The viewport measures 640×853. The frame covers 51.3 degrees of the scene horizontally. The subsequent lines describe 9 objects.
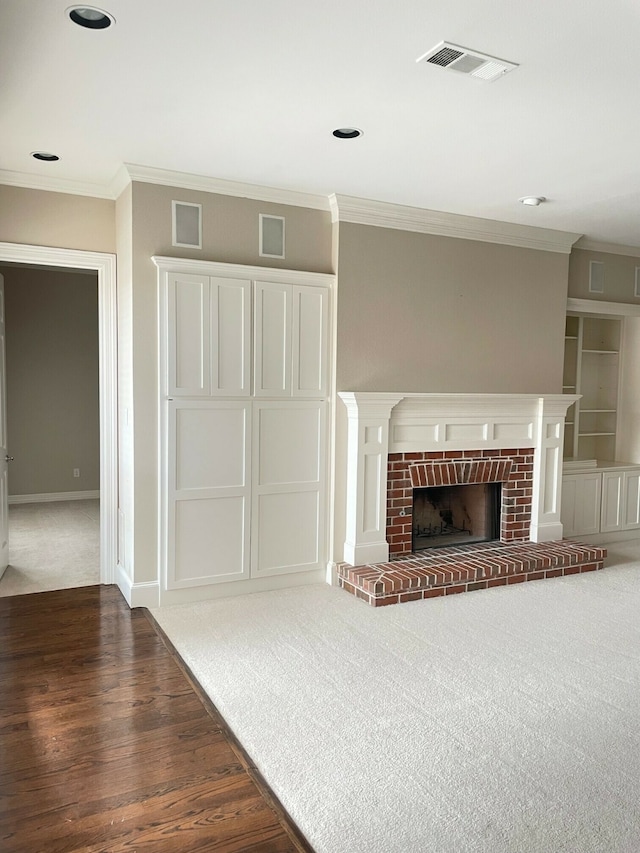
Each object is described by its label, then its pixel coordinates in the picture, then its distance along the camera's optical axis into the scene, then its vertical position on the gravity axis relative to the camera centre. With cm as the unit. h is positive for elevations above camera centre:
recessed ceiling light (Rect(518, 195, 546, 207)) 443 +128
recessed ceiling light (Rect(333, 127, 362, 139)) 331 +128
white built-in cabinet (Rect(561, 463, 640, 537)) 591 -100
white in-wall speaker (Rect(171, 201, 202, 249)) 415 +101
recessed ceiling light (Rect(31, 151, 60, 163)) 376 +130
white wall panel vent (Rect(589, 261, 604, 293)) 583 +100
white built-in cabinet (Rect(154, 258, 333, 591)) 417 -23
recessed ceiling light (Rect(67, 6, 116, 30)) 227 +127
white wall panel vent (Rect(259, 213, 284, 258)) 443 +100
